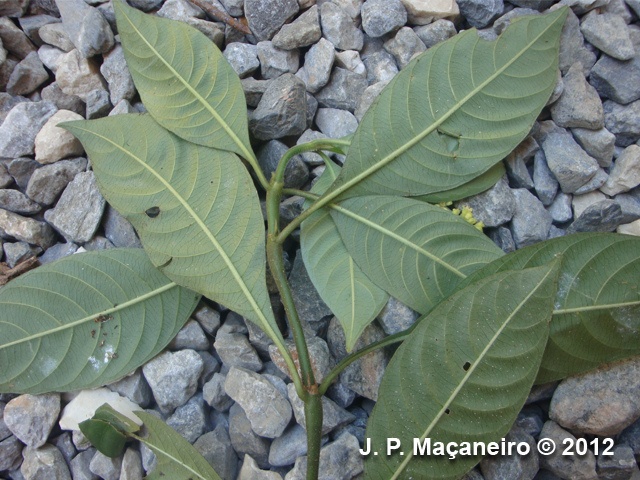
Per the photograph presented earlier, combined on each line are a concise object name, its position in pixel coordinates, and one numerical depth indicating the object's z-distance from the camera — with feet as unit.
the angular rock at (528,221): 0.98
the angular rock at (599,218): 0.96
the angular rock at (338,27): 1.11
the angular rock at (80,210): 1.04
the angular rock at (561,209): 1.02
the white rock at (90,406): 0.96
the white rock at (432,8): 1.09
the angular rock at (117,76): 1.09
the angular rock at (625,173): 1.00
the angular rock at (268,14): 1.11
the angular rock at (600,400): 0.88
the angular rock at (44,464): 0.96
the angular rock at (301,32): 1.09
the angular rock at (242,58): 1.09
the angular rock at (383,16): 1.09
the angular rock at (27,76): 1.15
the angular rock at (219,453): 0.93
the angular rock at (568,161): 0.99
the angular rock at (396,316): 0.93
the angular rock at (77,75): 1.13
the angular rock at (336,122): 1.06
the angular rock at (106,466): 0.94
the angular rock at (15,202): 1.08
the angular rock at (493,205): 0.98
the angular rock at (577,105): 1.00
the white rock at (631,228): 0.98
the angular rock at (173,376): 0.96
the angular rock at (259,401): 0.92
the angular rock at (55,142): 1.08
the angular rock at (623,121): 1.02
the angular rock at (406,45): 1.09
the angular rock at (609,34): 1.03
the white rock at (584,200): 1.02
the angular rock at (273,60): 1.11
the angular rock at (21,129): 1.10
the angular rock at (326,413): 0.91
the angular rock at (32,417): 0.96
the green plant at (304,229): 0.86
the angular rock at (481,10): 1.08
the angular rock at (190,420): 0.96
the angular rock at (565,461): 0.88
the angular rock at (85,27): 1.10
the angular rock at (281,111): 1.00
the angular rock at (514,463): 0.87
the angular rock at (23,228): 1.06
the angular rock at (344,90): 1.09
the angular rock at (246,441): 0.93
